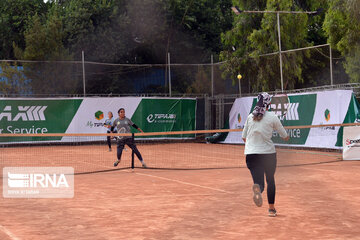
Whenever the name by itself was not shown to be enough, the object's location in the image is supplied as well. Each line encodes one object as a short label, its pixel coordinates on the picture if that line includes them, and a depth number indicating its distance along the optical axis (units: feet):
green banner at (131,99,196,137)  94.38
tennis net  58.08
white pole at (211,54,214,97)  99.55
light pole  94.42
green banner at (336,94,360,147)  64.13
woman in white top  26.76
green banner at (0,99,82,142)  86.22
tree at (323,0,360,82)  72.69
